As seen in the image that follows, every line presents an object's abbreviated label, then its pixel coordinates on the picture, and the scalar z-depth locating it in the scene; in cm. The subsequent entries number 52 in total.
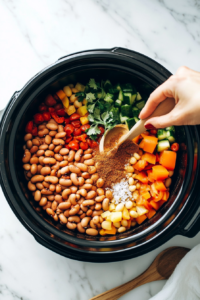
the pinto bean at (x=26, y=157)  78
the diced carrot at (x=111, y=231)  79
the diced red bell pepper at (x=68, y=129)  81
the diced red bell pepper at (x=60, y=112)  81
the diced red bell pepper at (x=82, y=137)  81
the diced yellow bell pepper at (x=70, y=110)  81
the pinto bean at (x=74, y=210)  78
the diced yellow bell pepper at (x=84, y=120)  81
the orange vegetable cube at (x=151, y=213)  79
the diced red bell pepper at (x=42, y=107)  79
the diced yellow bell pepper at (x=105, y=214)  79
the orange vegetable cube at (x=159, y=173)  78
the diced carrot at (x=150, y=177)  79
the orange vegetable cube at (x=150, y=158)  79
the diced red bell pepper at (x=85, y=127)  81
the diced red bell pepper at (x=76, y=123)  81
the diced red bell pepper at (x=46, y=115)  80
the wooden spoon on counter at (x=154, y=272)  80
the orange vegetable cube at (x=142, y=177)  80
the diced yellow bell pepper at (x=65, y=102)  81
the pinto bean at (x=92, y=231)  78
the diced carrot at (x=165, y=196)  78
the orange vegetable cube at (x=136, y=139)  80
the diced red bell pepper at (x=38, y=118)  79
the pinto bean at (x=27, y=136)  79
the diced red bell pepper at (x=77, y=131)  81
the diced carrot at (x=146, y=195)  79
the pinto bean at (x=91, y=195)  78
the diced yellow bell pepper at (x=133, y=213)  78
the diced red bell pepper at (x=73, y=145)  80
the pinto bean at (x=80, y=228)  78
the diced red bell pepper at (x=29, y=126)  79
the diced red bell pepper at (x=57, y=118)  81
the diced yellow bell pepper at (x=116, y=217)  78
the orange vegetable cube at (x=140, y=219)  79
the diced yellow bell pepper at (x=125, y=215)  78
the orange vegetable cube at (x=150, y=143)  79
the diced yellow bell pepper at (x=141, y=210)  79
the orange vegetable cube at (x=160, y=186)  78
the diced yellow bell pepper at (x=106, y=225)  78
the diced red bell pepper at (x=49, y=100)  79
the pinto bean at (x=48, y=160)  79
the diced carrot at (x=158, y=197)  78
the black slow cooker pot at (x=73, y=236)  74
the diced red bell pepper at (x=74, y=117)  81
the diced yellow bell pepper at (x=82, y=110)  81
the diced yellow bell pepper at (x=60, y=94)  80
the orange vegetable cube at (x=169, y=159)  78
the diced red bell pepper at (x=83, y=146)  81
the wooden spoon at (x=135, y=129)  70
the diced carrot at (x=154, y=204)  78
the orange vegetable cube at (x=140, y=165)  79
